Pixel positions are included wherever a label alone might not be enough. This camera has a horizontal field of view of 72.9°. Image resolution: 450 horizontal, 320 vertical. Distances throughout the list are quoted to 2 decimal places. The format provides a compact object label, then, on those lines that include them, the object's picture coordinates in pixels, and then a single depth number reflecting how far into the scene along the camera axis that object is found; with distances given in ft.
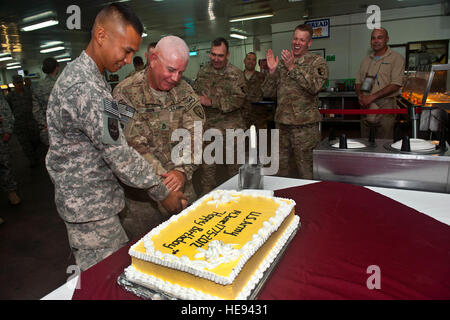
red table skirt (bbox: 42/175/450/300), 3.92
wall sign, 26.66
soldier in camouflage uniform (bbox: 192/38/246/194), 10.88
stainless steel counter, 5.07
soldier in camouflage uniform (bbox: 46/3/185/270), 3.65
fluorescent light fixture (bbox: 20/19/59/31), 21.95
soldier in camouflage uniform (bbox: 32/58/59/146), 13.67
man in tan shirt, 10.84
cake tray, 2.49
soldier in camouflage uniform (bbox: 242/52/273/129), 17.65
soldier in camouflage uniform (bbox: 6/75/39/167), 17.26
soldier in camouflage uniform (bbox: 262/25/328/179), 8.70
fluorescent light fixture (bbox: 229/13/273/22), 25.13
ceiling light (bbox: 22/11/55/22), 19.83
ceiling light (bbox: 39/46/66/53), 28.19
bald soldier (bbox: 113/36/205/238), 5.32
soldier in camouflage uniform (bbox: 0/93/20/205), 11.45
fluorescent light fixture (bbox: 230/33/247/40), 31.14
